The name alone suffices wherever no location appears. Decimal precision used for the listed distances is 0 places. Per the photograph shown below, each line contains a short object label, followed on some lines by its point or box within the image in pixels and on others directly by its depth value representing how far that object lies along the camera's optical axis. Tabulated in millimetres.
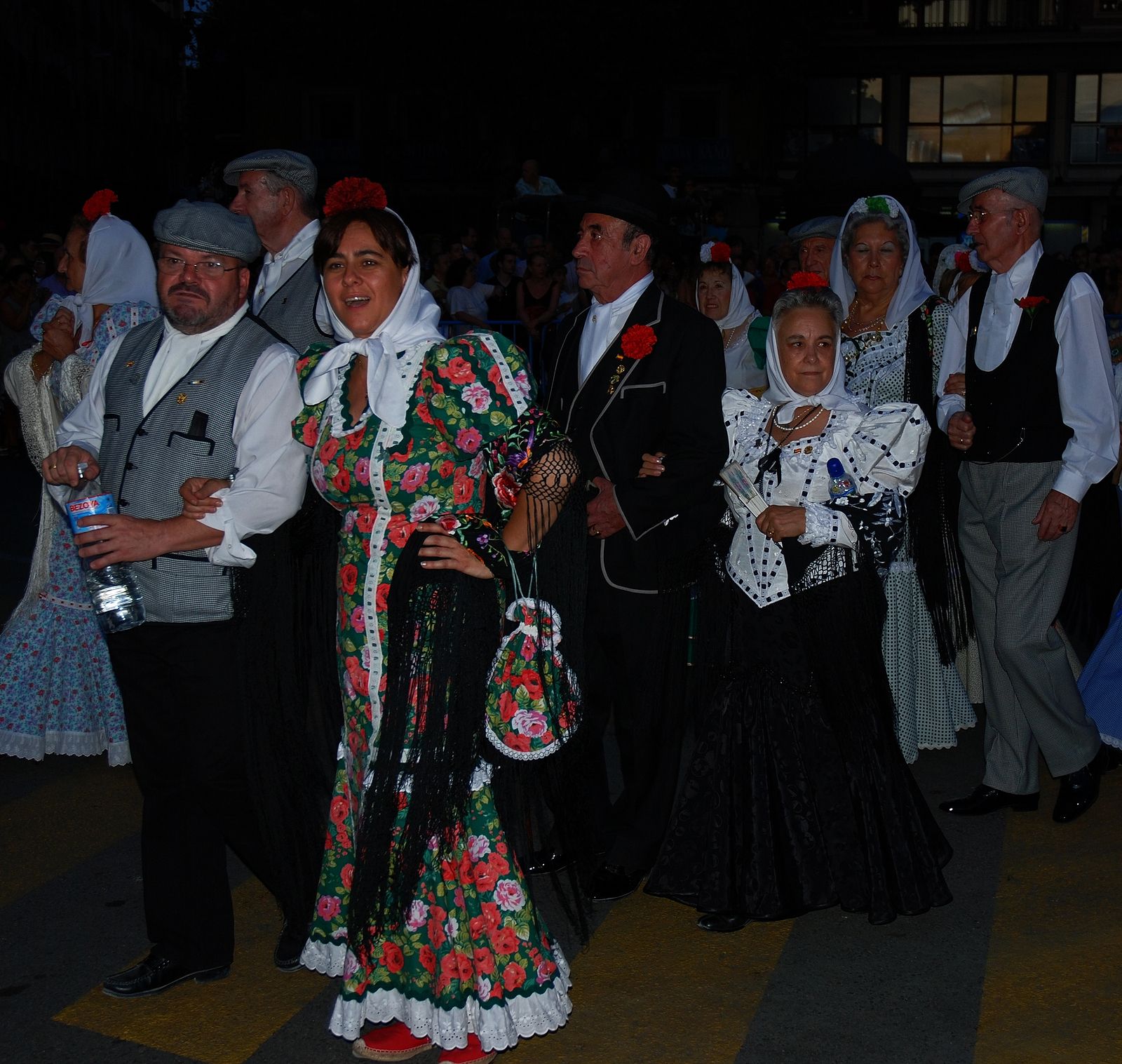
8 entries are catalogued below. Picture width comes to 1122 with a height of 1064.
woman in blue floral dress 5555
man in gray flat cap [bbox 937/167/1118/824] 4734
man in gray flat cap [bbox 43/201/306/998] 3604
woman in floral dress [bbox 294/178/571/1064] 3258
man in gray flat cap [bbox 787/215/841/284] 6363
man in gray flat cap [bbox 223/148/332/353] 4996
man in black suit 4324
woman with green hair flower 5227
